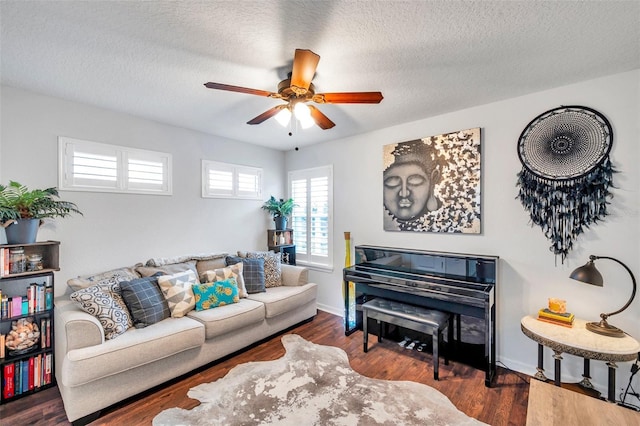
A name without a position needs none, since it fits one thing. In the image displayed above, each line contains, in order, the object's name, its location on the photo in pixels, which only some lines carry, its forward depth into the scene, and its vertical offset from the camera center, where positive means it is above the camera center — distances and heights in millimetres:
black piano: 2512 -703
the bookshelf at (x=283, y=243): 4410 -487
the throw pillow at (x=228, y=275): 3141 -721
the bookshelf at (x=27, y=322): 2170 -924
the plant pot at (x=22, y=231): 2221 -146
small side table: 1853 -929
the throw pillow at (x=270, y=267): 3691 -739
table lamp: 2020 -492
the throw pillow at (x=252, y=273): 3428 -753
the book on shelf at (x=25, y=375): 2219 -1330
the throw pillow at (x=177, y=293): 2699 -806
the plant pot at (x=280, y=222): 4426 -128
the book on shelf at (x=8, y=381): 2143 -1330
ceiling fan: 1673 +855
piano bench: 2543 -1040
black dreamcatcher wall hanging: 2250 +383
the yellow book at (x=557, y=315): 2203 -843
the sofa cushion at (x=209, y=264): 3357 -641
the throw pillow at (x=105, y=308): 2199 -782
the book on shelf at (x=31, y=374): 2248 -1334
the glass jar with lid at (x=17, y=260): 2236 -390
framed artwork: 2891 +358
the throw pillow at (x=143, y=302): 2457 -820
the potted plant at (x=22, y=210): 2191 +32
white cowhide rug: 1963 -1489
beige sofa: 1940 -1127
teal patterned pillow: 2866 -872
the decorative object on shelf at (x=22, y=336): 2209 -1019
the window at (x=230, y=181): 3828 +505
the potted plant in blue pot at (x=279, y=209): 4391 +86
